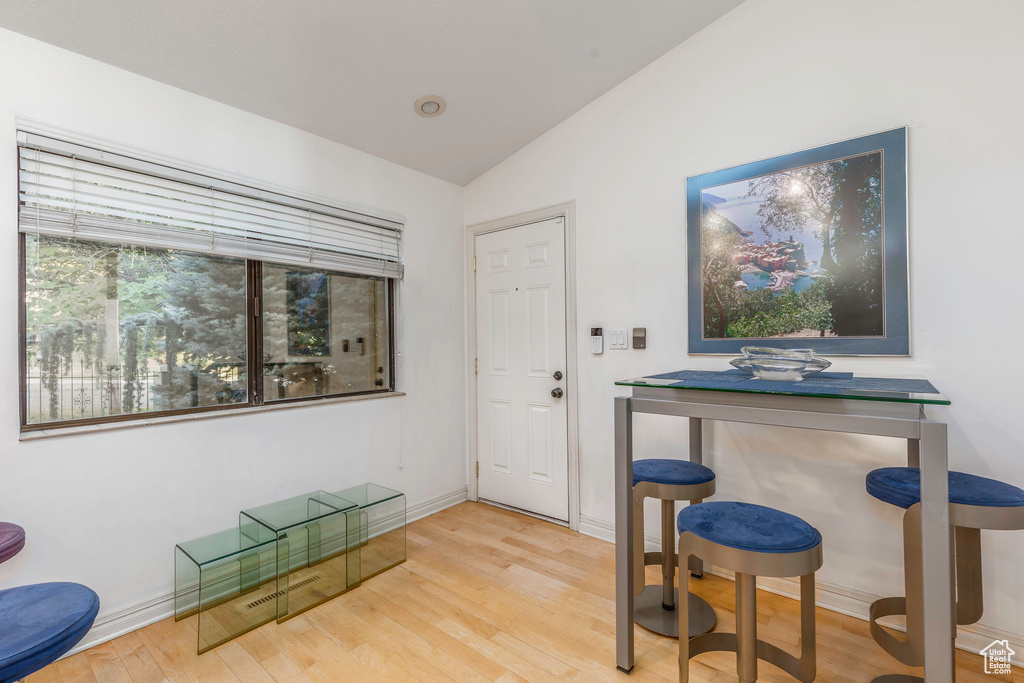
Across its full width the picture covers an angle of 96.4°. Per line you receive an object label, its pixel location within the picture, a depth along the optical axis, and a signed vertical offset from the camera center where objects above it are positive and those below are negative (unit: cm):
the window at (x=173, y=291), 190 +28
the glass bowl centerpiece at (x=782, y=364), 163 -9
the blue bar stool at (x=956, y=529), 143 -62
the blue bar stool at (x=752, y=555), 131 -63
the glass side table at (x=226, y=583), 199 -111
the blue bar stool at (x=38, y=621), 119 -77
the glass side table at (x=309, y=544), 218 -102
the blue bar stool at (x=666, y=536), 187 -85
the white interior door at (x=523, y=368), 315 -19
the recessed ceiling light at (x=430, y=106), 265 +140
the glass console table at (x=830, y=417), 122 -25
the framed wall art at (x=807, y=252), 199 +41
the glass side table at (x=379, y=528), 253 -105
